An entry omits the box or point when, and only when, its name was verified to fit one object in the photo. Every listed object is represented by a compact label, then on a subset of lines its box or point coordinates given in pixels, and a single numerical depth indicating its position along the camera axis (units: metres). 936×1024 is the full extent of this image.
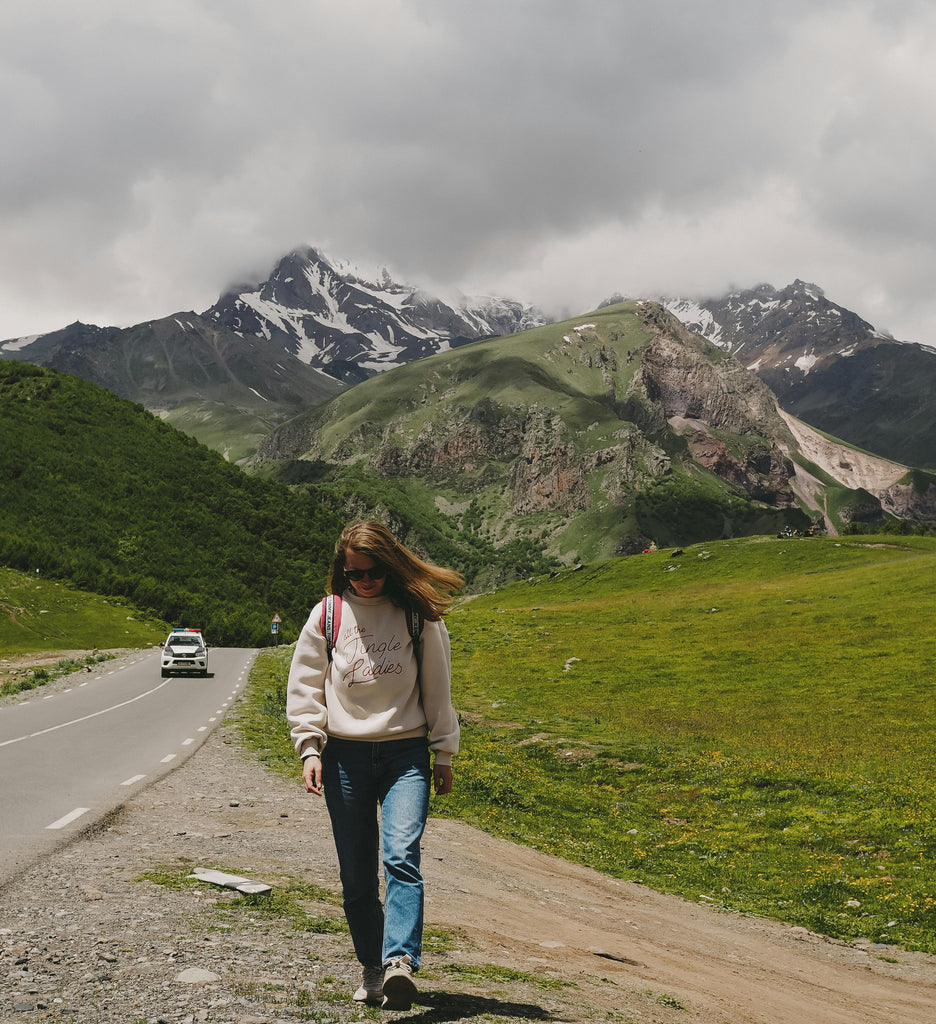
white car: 49.09
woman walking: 6.64
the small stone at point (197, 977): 6.42
